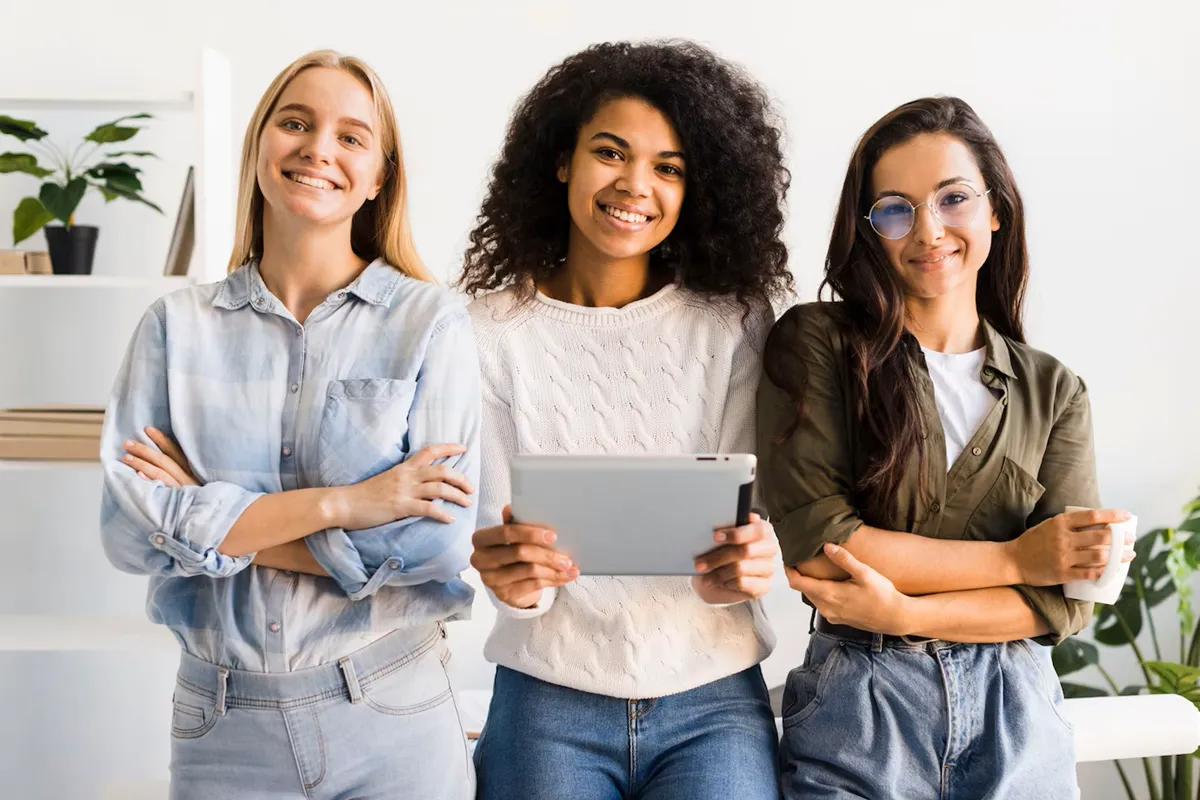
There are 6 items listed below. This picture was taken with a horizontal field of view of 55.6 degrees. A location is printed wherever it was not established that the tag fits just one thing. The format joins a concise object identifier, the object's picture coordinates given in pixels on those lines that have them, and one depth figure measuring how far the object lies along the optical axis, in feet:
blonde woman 5.00
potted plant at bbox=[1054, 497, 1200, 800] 8.80
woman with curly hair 5.49
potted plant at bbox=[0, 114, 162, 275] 8.30
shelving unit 9.54
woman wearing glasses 5.36
